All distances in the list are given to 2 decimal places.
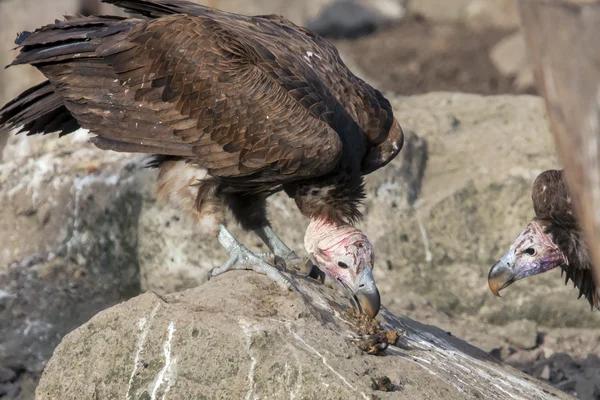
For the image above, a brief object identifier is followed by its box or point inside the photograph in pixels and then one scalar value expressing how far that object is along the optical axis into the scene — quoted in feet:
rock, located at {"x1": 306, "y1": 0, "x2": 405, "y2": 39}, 115.14
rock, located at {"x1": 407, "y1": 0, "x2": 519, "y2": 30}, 111.55
